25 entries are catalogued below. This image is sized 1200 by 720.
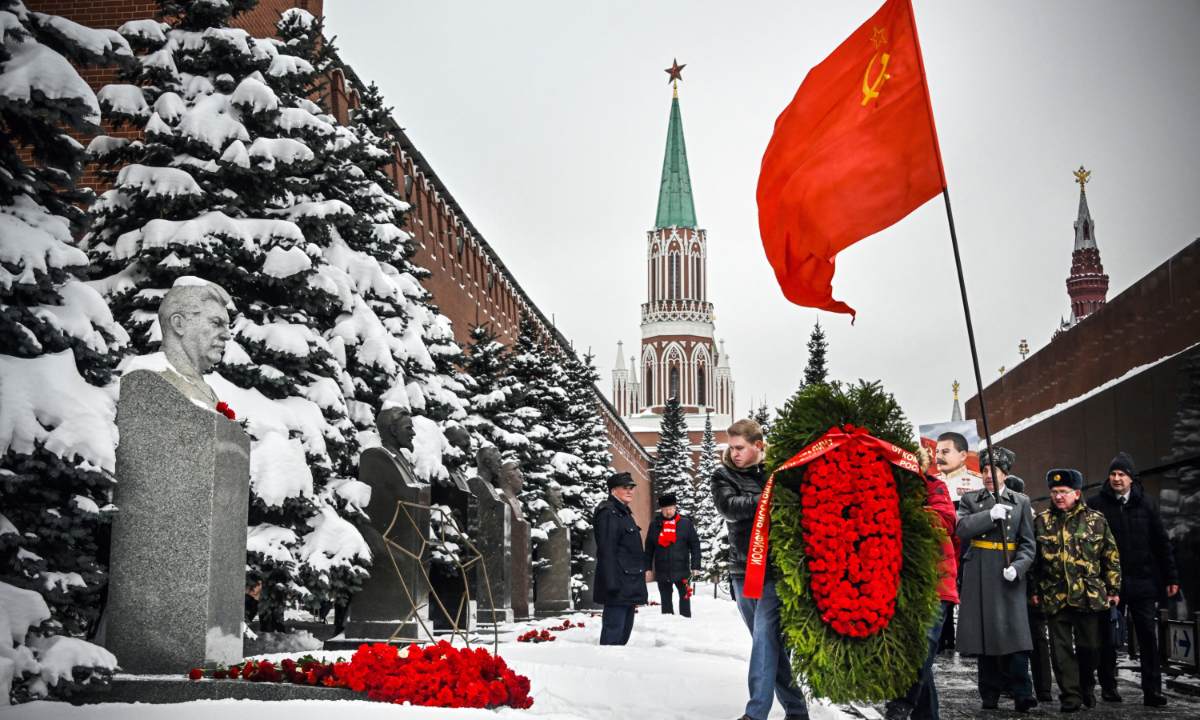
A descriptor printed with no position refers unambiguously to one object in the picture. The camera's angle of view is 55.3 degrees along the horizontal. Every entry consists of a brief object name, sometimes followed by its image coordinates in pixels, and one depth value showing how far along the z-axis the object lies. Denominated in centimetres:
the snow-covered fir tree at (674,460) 8331
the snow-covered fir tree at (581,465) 2951
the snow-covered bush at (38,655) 601
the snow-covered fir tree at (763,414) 8958
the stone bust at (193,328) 771
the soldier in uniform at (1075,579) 891
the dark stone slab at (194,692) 655
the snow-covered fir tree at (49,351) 645
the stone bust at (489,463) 1931
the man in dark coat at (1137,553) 933
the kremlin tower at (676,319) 12594
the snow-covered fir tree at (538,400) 2669
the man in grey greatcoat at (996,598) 839
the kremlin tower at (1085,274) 9725
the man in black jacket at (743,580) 656
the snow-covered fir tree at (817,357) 5447
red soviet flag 791
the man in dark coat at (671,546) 1830
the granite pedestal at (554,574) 2423
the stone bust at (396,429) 1309
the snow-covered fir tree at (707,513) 4968
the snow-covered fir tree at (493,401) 2514
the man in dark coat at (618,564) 1170
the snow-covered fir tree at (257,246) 1098
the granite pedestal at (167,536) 709
